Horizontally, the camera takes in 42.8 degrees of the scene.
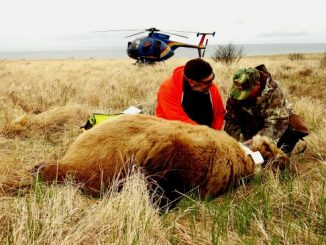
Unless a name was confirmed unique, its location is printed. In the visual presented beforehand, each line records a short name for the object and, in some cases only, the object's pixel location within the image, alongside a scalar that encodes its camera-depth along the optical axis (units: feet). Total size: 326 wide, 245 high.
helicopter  69.97
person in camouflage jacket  14.74
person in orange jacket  14.64
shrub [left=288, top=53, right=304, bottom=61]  102.47
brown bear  9.95
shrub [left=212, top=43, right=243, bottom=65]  64.44
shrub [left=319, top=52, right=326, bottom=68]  55.15
